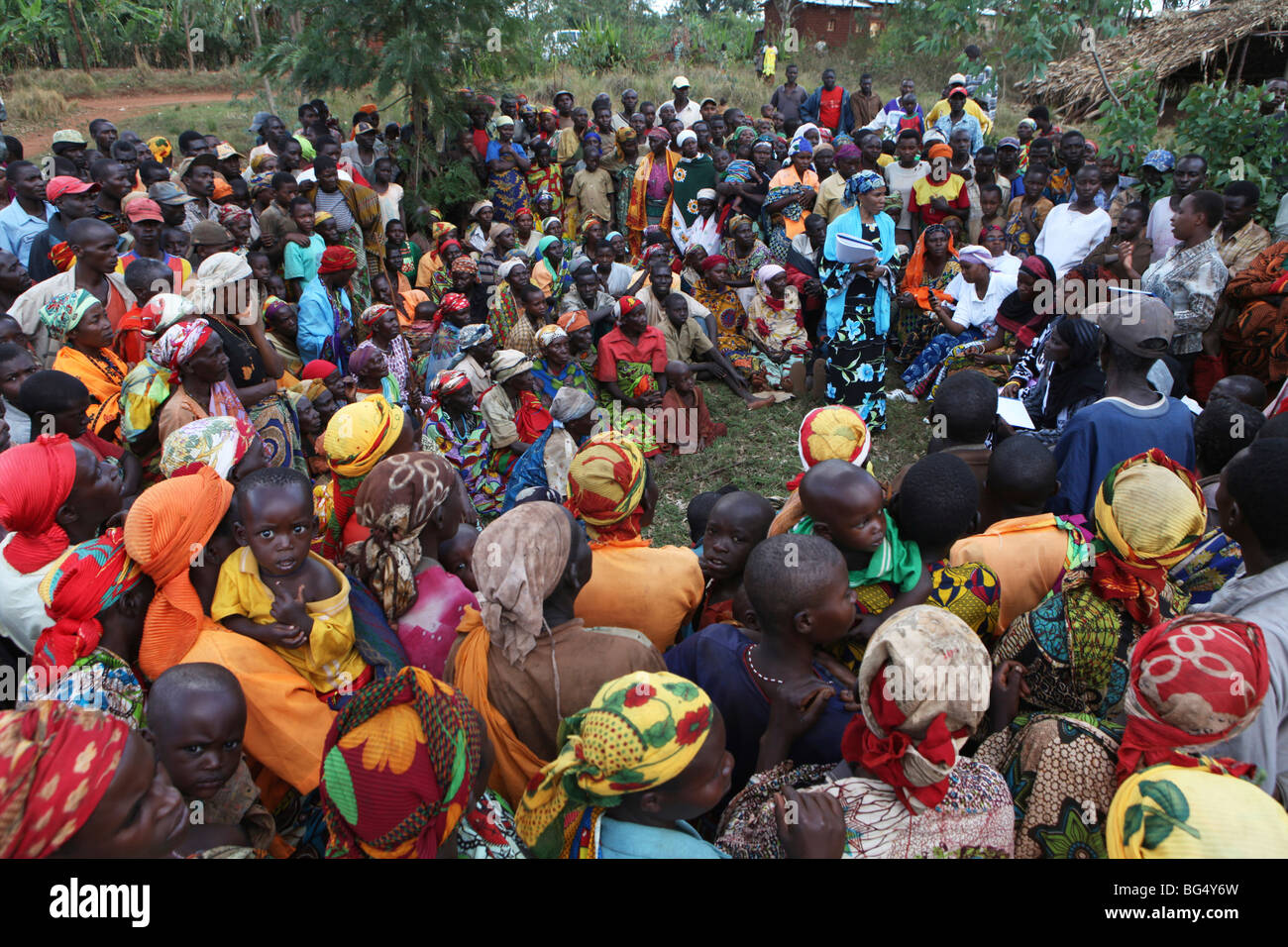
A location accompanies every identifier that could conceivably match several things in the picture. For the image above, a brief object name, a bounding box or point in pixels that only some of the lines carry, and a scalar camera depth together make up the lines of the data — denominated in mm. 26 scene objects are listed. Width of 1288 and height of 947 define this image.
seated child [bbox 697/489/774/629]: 3119
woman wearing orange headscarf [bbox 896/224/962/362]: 7969
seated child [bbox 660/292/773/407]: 7742
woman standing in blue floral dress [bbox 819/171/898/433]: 6922
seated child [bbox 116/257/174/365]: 4746
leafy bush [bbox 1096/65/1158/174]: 8875
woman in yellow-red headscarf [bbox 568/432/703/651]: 3025
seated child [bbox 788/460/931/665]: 2678
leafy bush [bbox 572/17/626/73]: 19531
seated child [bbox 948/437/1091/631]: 2877
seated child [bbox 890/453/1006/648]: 2688
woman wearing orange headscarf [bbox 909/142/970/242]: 8820
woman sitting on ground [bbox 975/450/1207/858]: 2328
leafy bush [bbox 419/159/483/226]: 10422
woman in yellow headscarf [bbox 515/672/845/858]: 1763
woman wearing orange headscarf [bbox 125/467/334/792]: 2369
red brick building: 25391
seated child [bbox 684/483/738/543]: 3889
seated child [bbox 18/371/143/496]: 3490
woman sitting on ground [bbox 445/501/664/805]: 2311
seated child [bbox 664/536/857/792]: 2295
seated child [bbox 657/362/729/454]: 7105
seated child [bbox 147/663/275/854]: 1968
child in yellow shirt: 2496
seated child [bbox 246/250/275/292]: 6457
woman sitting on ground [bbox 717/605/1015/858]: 1722
